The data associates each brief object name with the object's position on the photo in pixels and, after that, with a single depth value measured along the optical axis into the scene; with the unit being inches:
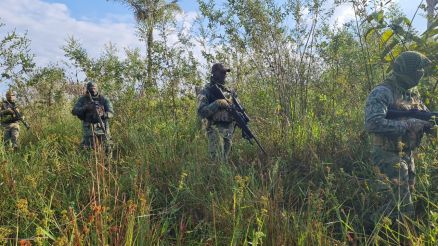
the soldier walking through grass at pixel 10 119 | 283.0
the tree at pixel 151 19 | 234.5
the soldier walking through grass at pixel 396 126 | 110.1
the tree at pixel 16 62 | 268.9
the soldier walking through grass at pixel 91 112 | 213.6
